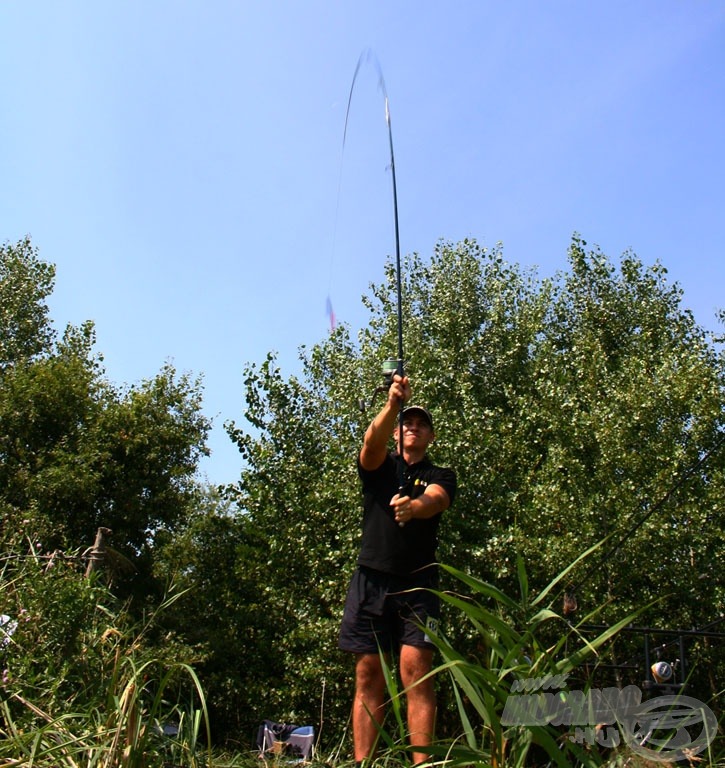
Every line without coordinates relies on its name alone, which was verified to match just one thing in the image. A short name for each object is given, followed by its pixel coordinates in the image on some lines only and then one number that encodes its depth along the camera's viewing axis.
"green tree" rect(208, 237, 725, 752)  11.34
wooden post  2.85
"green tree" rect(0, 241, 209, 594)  14.94
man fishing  2.69
